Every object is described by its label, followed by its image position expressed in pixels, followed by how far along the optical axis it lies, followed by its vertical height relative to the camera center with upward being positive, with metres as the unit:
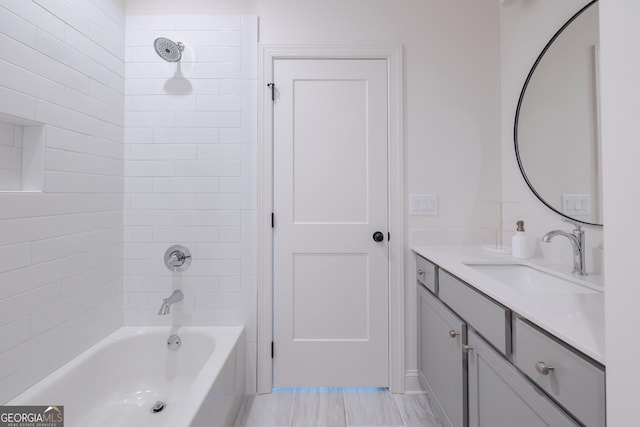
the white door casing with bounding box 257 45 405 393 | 1.78 +0.12
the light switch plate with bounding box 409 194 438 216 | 1.82 +0.09
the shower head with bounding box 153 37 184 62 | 1.55 +0.94
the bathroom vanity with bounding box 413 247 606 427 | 0.70 -0.39
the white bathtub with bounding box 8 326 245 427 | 1.21 -0.81
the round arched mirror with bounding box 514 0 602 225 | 1.23 +0.47
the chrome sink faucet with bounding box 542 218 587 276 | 1.21 -0.11
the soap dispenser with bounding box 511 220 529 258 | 1.49 -0.13
